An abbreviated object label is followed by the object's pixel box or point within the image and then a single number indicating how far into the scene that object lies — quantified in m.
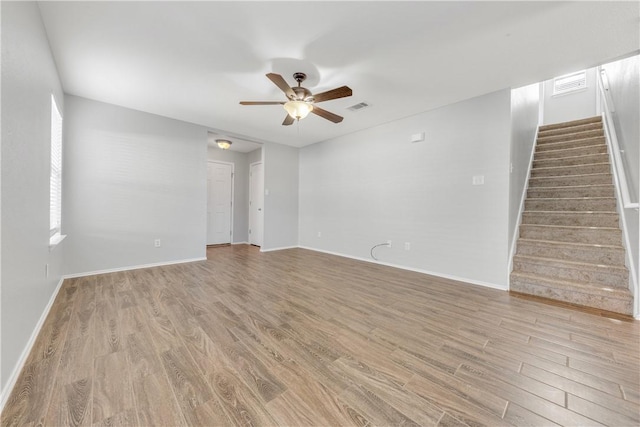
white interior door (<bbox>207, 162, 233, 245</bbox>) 6.41
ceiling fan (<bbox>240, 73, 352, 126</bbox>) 2.51
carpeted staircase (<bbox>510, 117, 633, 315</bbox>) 2.69
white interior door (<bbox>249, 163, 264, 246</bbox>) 6.43
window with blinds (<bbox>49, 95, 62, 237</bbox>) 2.85
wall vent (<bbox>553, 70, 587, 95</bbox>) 5.57
